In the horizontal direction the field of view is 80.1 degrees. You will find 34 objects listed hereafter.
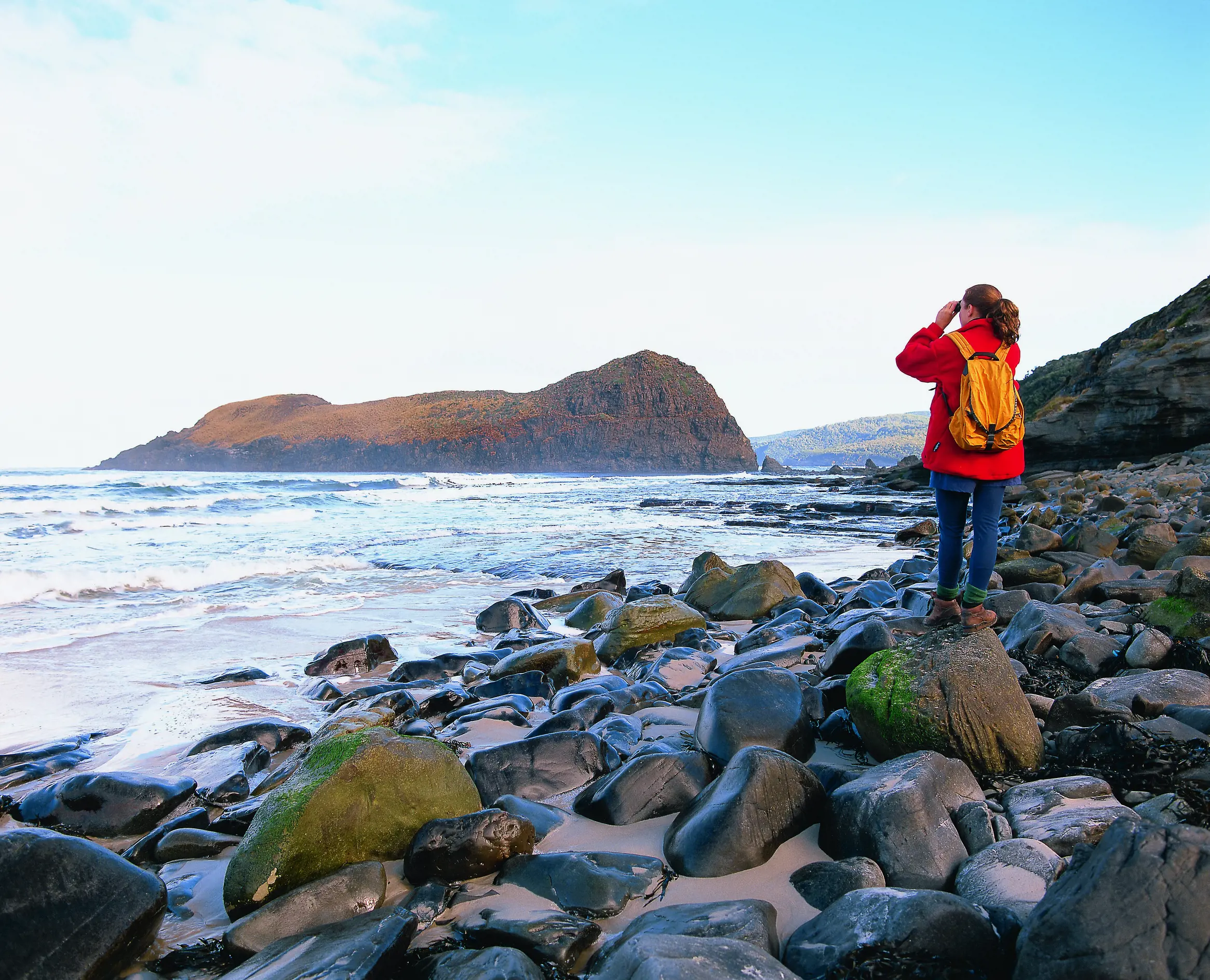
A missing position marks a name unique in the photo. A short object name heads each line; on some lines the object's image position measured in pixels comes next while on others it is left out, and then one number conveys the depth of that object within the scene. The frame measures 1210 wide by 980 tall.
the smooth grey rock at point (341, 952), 1.93
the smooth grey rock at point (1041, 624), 4.01
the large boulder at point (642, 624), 6.22
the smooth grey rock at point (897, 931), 1.76
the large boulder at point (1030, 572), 6.45
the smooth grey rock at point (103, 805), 3.17
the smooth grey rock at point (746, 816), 2.44
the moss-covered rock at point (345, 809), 2.44
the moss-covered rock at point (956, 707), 2.76
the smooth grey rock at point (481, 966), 1.87
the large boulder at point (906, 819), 2.21
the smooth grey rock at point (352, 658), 5.86
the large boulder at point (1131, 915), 1.44
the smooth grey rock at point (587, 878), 2.31
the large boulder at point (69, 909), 2.03
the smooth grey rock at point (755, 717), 3.21
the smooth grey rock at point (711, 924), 1.95
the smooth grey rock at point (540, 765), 3.22
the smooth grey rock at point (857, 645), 3.99
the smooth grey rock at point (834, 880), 2.19
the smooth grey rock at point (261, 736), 4.09
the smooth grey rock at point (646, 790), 2.89
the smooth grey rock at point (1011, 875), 1.93
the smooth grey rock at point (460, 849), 2.52
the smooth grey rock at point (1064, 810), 2.18
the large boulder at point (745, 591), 7.55
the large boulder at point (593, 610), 7.44
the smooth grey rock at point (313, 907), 2.21
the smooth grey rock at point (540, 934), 2.04
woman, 3.38
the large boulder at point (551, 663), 5.37
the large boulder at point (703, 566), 9.09
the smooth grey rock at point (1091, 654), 3.68
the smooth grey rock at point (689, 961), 1.63
